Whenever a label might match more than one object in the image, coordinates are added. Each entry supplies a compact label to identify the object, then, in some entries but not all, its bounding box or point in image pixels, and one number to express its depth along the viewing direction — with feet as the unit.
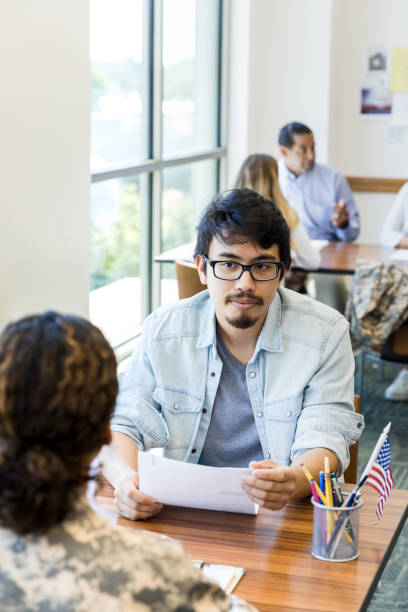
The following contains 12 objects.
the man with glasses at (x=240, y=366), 5.92
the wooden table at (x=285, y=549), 4.22
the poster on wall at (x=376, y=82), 20.70
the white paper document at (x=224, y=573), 4.31
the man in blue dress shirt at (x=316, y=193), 16.62
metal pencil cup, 4.56
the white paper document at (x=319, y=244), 15.22
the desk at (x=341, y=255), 13.46
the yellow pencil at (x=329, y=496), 4.58
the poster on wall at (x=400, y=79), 20.42
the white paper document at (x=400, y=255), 14.26
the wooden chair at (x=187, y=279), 11.69
